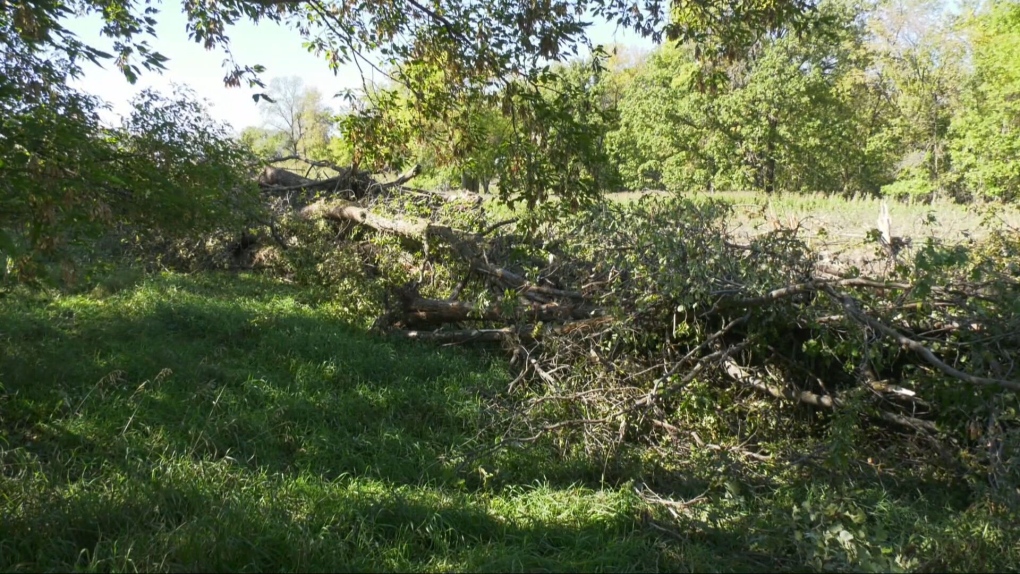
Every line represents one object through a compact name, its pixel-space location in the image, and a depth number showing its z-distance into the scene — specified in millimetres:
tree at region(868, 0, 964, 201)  32344
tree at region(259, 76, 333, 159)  45844
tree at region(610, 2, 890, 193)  29781
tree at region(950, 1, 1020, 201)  23922
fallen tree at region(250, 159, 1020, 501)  5070
